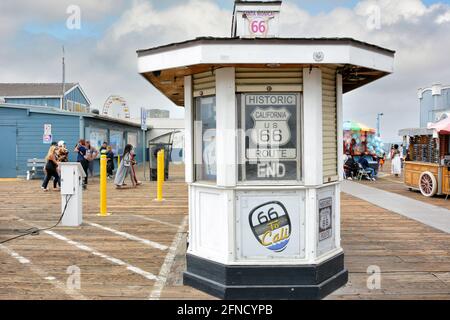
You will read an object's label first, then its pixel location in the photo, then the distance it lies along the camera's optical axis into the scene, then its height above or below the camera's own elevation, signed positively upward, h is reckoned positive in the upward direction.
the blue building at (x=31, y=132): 18.95 +1.26
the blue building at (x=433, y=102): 32.03 +4.17
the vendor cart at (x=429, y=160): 12.99 -0.06
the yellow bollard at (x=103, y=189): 9.36 -0.59
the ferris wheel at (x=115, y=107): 30.78 +3.89
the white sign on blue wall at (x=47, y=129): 18.91 +1.36
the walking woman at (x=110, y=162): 19.10 -0.05
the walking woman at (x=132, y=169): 15.30 -0.31
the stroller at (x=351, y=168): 19.64 -0.41
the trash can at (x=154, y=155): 18.19 +0.22
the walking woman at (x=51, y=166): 13.59 -0.15
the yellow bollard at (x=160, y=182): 12.30 -0.60
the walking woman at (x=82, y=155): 15.22 +0.21
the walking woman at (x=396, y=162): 21.55 -0.20
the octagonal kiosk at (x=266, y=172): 4.51 -0.13
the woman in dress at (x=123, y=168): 15.06 -0.25
